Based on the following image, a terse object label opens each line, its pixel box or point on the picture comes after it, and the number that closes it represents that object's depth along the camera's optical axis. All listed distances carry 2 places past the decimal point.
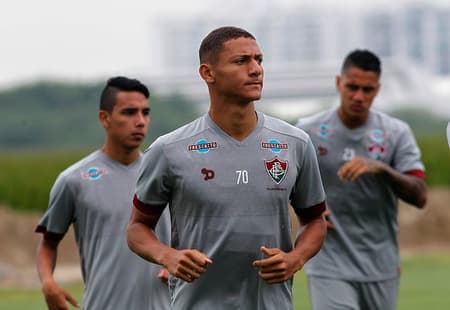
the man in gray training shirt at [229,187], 13.40
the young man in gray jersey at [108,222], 17.44
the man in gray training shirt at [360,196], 19.55
